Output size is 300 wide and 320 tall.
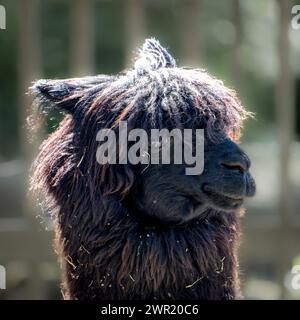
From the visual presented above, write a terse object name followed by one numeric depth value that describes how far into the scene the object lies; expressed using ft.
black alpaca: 13.29
